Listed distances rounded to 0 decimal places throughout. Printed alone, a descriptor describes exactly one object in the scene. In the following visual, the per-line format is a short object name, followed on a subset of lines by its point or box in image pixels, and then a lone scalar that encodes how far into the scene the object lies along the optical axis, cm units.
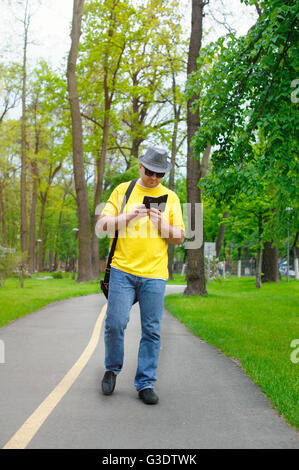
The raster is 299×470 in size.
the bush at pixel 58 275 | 3669
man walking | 470
